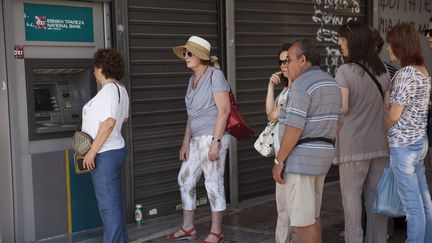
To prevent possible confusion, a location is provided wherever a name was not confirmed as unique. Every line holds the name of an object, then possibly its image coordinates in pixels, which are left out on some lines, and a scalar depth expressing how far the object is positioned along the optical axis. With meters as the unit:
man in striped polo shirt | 3.82
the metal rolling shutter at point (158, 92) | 5.89
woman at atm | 4.63
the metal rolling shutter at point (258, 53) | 6.88
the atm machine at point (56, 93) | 5.15
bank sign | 5.16
